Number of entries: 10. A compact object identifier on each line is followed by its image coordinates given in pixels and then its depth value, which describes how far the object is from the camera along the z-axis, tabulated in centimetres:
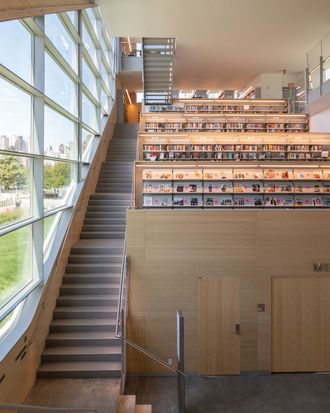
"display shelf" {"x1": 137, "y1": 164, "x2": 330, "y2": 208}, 779
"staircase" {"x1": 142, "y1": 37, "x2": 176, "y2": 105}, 1143
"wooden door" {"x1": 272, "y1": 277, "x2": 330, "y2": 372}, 658
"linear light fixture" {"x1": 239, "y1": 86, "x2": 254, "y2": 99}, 1609
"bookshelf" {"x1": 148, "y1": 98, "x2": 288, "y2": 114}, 1324
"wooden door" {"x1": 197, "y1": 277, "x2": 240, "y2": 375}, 649
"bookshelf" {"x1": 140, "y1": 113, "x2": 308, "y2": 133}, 1161
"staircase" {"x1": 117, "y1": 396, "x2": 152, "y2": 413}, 466
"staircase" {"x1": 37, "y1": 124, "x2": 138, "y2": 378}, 532
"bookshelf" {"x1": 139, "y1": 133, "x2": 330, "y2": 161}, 988
